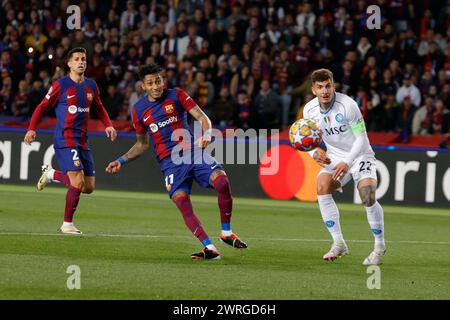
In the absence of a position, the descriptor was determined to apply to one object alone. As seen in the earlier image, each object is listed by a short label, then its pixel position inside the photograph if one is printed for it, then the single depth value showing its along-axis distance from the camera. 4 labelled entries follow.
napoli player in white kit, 11.53
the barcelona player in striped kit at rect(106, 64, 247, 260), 11.75
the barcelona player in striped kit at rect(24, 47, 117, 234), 13.81
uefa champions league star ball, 11.52
